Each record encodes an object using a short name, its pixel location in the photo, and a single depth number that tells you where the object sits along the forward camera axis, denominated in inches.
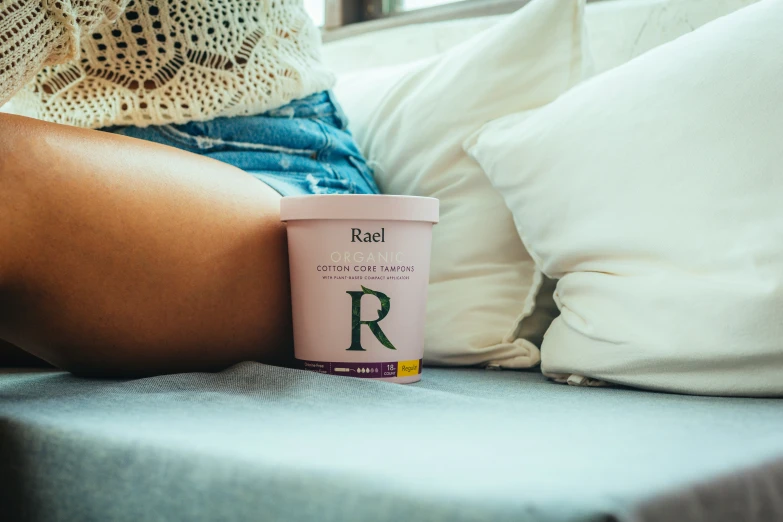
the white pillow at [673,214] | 23.9
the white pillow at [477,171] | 32.5
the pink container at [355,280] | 26.5
